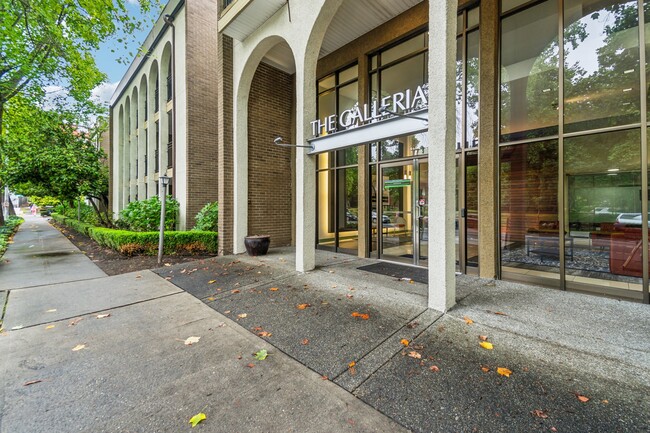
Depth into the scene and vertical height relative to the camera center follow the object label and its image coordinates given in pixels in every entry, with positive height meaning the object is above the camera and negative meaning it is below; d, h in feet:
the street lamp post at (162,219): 25.61 -0.24
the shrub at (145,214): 30.89 +0.30
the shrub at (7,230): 29.19 -2.21
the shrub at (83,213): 60.79 +1.30
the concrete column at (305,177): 20.04 +2.89
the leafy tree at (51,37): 29.45 +22.63
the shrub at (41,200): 89.31 +5.90
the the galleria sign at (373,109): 14.69 +6.54
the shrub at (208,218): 30.96 -0.22
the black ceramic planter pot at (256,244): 26.14 -2.80
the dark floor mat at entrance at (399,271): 18.53 -4.17
